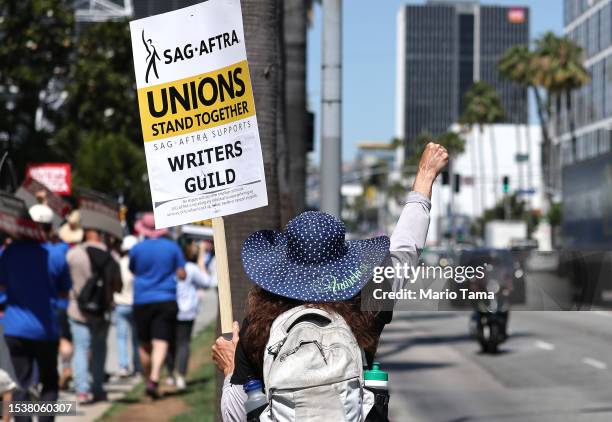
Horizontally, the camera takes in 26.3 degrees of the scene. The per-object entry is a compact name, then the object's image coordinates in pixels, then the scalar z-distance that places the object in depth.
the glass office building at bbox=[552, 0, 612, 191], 85.31
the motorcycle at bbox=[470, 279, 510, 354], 20.16
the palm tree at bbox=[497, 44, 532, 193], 80.31
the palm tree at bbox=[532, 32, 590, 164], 77.31
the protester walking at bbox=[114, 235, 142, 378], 14.59
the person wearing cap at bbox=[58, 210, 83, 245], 13.57
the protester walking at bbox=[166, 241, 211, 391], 14.01
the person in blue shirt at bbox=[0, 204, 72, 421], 8.77
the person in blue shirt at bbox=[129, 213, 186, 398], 12.72
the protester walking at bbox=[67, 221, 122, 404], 12.52
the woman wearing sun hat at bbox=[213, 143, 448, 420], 3.90
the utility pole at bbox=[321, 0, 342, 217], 14.34
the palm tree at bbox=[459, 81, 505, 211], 108.75
